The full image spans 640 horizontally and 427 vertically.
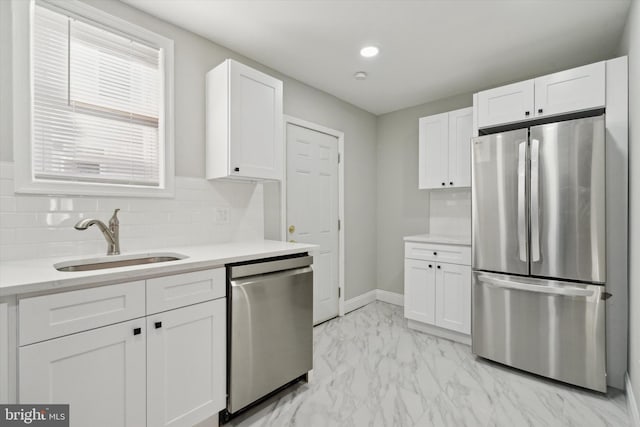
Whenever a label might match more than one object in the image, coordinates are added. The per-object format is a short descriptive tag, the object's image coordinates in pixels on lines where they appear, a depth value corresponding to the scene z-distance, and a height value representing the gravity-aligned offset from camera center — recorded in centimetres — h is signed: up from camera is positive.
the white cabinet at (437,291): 287 -79
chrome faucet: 179 -14
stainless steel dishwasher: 176 -73
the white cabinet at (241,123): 221 +68
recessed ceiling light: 259 +140
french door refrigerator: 208 -28
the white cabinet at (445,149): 319 +69
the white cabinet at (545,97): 222 +93
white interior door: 318 +10
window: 173 +68
